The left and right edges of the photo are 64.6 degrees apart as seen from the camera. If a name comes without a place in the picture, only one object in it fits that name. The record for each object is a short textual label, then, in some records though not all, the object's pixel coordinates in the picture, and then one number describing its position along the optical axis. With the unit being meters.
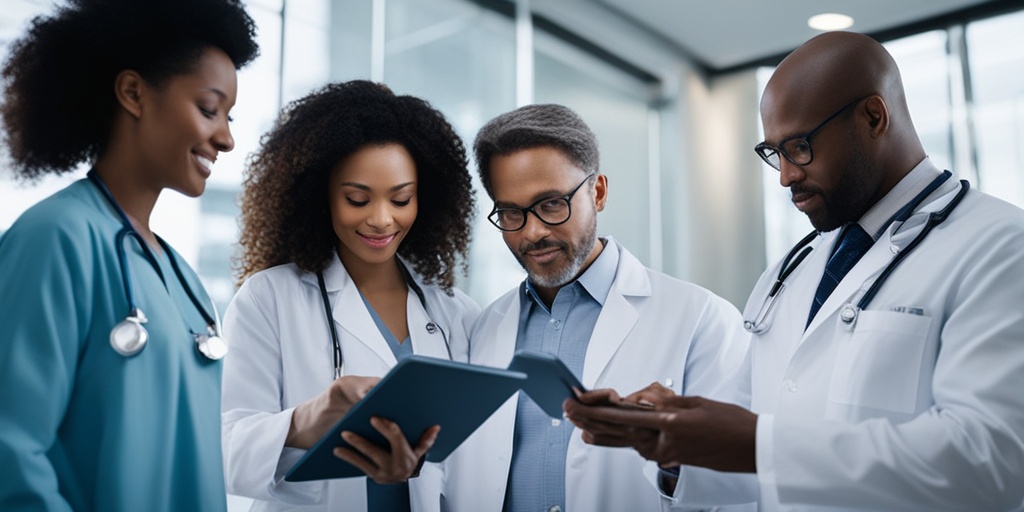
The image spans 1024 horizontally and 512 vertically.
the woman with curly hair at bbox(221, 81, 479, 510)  1.51
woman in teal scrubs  0.98
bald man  1.10
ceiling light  4.25
